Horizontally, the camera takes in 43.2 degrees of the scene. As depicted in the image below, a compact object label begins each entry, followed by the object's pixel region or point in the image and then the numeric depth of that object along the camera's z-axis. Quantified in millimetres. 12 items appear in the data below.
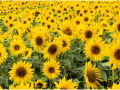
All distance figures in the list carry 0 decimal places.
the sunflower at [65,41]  3201
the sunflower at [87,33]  3615
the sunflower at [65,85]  1731
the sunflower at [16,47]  3492
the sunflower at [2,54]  3050
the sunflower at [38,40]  3336
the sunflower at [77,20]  5084
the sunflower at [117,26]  3791
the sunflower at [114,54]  2303
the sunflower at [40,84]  2523
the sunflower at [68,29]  3849
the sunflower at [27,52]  3426
